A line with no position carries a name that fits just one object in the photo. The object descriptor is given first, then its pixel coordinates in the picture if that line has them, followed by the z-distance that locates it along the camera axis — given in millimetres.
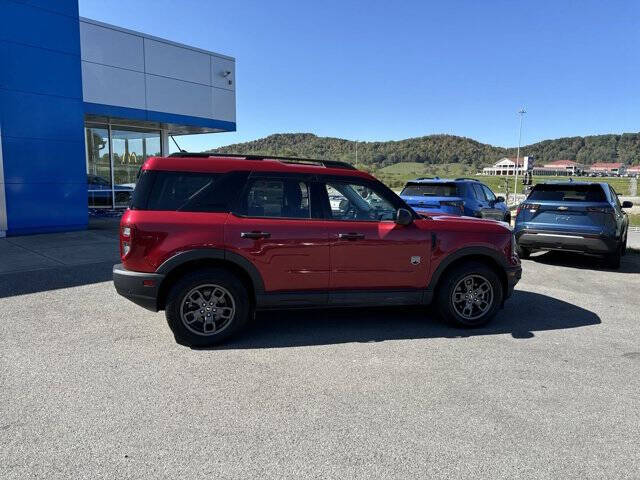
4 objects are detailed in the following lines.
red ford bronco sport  4574
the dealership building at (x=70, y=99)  11242
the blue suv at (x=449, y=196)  10242
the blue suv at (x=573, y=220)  8609
